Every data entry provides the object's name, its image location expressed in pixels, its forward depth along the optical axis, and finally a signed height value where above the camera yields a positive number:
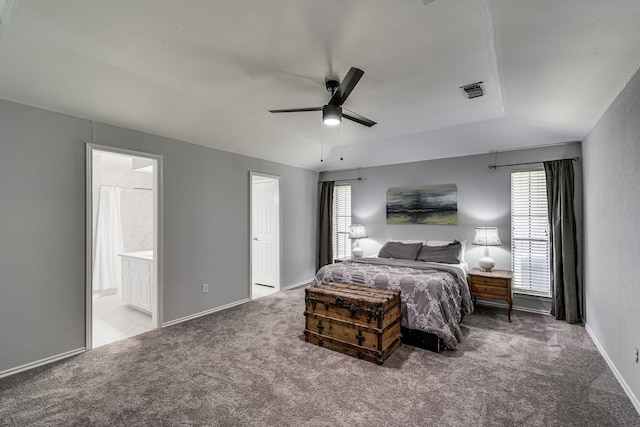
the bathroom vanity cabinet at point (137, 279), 4.06 -0.87
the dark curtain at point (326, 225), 6.18 -0.15
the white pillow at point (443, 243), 4.65 -0.41
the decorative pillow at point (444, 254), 4.27 -0.54
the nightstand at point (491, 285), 3.81 -0.90
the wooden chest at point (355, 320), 2.80 -1.04
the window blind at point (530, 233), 4.21 -0.24
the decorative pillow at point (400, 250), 4.55 -0.52
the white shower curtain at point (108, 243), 5.20 -0.42
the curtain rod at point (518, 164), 3.93 +0.77
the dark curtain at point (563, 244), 3.83 -0.36
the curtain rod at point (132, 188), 5.54 +0.59
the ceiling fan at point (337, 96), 2.24 +1.04
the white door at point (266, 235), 5.52 -0.33
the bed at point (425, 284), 3.04 -0.76
